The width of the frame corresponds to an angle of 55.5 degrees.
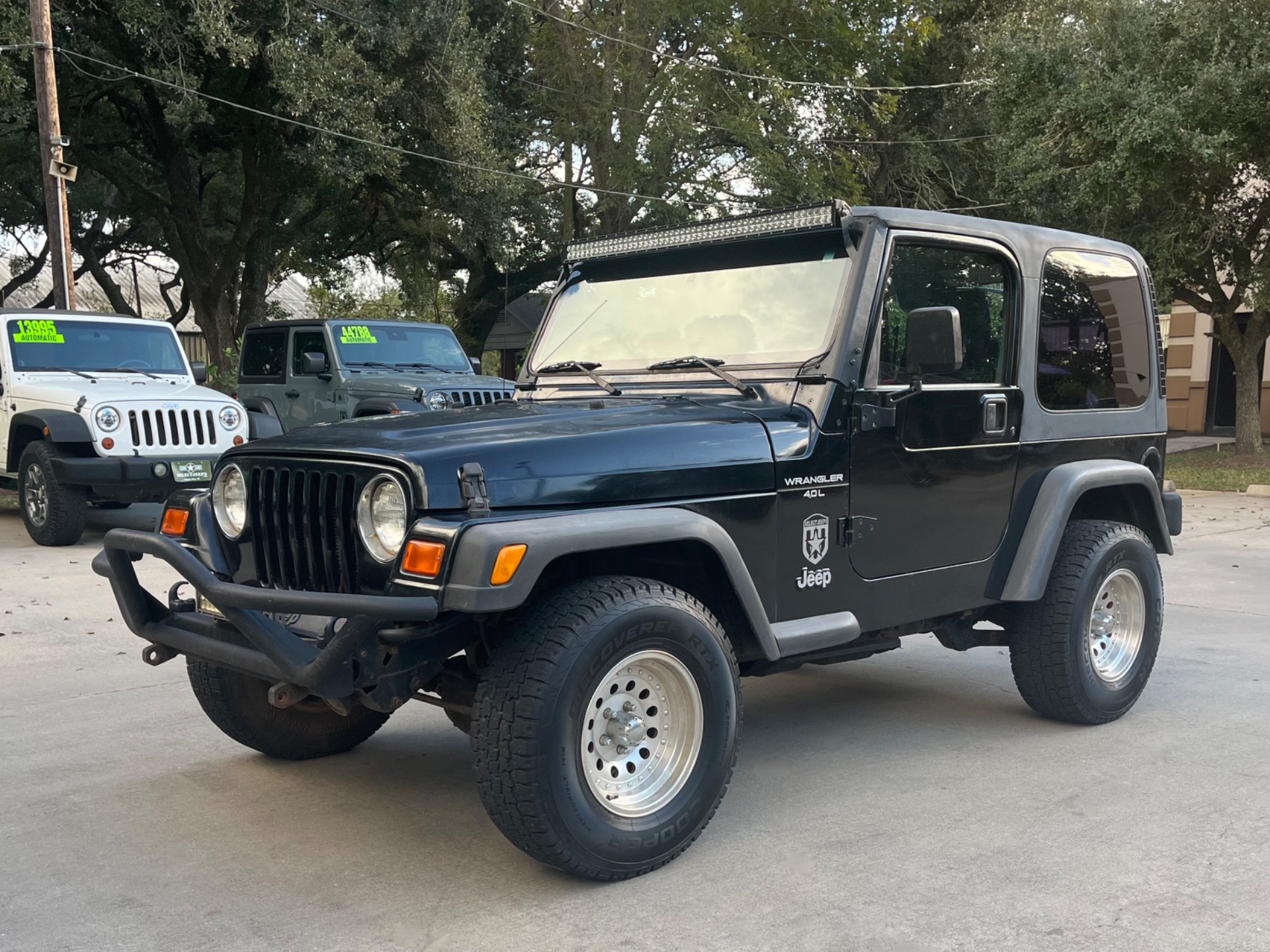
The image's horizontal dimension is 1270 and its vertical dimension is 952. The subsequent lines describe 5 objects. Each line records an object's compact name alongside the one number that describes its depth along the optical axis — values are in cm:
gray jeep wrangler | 1246
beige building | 2395
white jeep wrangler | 1019
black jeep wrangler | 336
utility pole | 1453
